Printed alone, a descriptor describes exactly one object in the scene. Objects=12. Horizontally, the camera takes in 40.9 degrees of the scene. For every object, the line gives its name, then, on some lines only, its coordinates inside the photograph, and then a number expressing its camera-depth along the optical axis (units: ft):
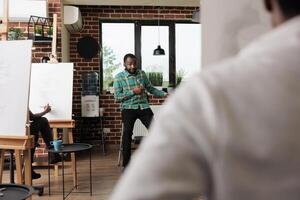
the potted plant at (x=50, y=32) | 17.85
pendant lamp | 21.40
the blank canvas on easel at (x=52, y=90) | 14.71
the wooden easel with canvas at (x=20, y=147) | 9.52
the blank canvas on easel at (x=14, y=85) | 9.62
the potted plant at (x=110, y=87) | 22.73
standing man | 15.71
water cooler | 20.92
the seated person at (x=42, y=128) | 14.28
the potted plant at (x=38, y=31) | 17.29
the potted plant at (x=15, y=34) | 16.89
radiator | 22.06
